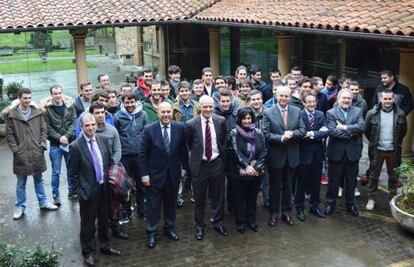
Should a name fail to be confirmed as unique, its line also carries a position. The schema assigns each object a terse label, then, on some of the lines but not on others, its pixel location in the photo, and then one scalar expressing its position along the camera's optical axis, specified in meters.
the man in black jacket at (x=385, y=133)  7.47
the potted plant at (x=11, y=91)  14.73
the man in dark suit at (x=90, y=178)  5.91
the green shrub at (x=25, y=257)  5.12
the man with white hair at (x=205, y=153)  6.64
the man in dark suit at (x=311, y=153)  7.25
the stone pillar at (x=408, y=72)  9.62
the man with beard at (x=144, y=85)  8.72
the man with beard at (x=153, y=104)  7.65
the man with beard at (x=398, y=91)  8.35
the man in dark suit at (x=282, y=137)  6.97
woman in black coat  6.70
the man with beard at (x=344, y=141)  7.25
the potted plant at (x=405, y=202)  6.80
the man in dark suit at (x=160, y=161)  6.50
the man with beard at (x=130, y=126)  7.23
